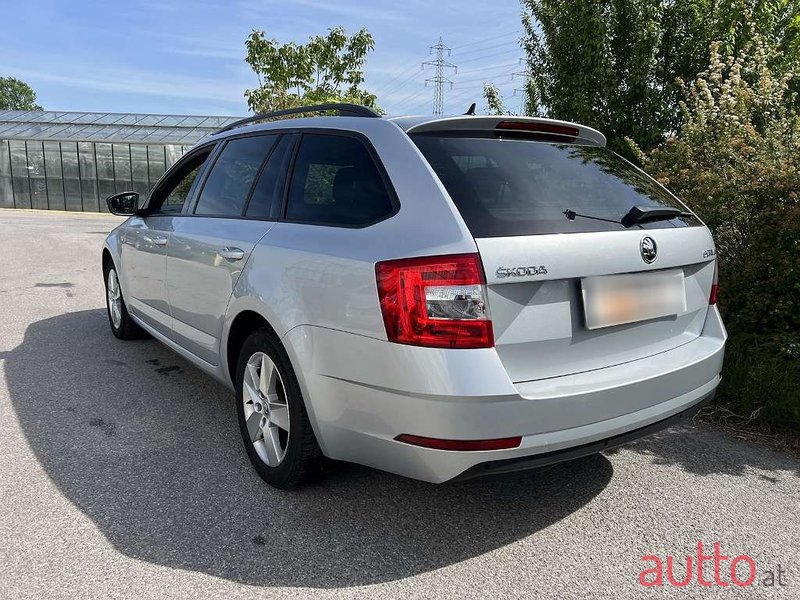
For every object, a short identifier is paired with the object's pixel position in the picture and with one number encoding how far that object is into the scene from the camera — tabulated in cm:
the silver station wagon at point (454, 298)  222
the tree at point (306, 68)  1714
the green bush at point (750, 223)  410
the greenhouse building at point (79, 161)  3125
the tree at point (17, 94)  10861
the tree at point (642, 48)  762
